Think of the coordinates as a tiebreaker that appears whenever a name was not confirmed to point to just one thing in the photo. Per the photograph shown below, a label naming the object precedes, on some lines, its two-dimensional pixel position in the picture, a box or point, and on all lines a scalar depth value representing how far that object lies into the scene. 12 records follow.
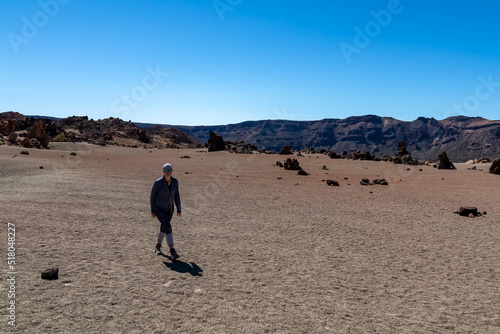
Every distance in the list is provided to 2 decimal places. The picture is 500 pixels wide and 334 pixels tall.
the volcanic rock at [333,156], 46.16
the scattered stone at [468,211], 14.96
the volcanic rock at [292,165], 32.03
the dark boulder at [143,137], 76.69
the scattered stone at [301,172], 29.09
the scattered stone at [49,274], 6.70
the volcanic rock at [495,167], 28.88
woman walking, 8.72
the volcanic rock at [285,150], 49.42
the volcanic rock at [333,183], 23.72
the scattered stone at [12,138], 42.92
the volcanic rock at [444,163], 34.53
